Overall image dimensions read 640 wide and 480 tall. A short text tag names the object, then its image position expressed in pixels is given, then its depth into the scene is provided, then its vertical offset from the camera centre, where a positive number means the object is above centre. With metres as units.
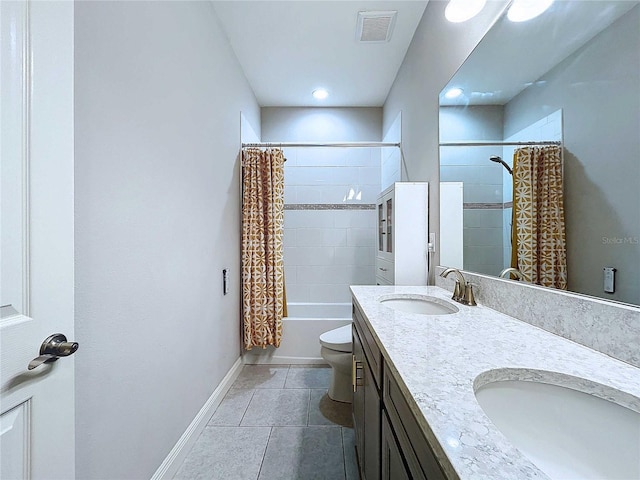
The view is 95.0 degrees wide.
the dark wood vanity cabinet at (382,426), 0.52 -0.48
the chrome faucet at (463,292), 1.28 -0.24
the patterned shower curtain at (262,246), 2.55 -0.06
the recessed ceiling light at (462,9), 1.30 +1.06
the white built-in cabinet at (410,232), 1.89 +0.04
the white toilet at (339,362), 2.00 -0.85
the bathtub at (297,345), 2.70 -0.99
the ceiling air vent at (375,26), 2.01 +1.53
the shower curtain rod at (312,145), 2.63 +0.86
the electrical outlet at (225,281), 2.14 -0.31
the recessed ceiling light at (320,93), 3.06 +1.55
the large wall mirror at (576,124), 0.69 +0.34
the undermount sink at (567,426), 0.50 -0.36
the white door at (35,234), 0.57 +0.01
